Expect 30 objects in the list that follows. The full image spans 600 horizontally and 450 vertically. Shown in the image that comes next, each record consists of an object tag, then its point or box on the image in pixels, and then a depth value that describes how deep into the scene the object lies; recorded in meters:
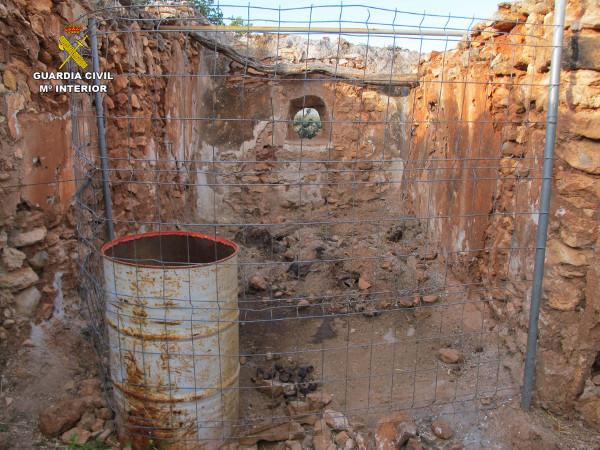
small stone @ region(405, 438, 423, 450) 2.38
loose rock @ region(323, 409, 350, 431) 2.52
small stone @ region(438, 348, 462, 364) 3.14
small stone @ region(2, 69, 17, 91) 2.48
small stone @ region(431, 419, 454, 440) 2.49
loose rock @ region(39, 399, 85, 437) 2.38
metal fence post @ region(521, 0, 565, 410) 2.33
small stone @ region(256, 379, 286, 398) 2.89
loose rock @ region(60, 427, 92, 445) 2.38
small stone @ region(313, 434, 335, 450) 2.42
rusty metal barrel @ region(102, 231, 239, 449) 2.22
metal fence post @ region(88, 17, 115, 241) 2.87
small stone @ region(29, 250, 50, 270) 2.70
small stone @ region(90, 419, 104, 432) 2.46
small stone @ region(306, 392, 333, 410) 2.75
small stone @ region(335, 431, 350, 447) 2.44
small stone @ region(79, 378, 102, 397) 2.62
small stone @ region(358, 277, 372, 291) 4.31
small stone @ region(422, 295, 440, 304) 3.92
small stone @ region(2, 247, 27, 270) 2.56
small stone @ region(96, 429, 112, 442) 2.43
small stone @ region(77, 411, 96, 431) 2.46
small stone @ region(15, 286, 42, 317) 2.63
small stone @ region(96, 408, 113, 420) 2.54
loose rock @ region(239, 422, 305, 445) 2.48
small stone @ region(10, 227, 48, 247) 2.61
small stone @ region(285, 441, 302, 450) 2.43
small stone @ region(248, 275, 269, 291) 4.40
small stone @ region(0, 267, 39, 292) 2.56
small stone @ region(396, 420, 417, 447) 2.40
